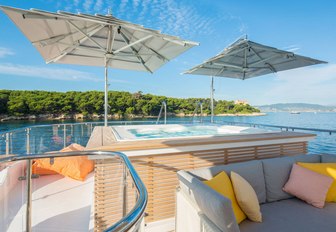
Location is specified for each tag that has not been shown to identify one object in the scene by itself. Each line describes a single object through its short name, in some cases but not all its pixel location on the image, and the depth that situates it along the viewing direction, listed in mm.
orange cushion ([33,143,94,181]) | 3008
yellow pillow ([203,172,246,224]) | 1562
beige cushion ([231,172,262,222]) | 1542
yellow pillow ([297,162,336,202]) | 1871
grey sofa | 1288
